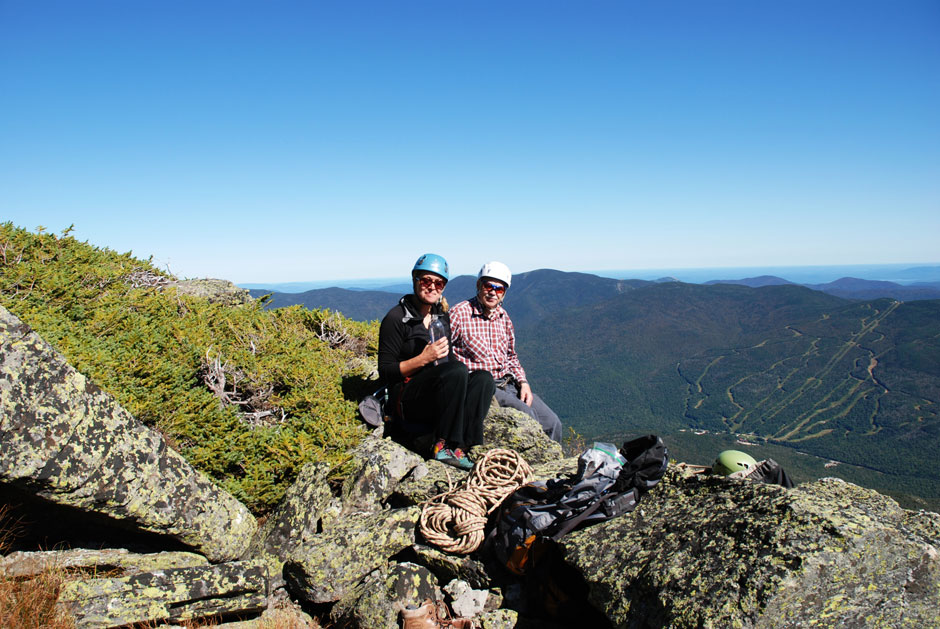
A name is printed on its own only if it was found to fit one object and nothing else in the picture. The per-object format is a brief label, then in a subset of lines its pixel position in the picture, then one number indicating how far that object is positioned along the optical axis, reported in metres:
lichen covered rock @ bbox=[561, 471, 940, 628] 2.78
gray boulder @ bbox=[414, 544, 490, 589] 4.59
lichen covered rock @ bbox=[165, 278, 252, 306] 11.62
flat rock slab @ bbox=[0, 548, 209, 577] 3.68
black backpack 4.15
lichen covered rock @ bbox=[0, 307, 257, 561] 3.43
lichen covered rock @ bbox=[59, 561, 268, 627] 3.52
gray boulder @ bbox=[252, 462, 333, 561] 5.12
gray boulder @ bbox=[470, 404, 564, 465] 6.86
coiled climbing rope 4.78
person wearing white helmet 7.55
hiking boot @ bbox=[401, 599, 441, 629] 4.23
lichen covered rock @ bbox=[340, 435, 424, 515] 5.77
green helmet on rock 4.81
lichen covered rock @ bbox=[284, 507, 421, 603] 4.69
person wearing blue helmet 6.38
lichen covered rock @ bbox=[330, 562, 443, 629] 4.36
